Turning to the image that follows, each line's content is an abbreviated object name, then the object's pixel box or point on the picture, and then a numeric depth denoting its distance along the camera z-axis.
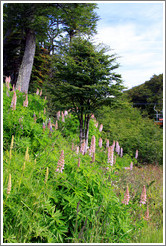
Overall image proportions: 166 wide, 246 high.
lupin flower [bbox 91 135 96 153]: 3.47
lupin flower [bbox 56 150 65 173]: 2.29
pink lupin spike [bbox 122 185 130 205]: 2.48
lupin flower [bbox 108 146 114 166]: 3.12
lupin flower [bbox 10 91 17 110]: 4.55
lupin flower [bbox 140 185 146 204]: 2.71
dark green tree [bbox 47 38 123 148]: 5.70
